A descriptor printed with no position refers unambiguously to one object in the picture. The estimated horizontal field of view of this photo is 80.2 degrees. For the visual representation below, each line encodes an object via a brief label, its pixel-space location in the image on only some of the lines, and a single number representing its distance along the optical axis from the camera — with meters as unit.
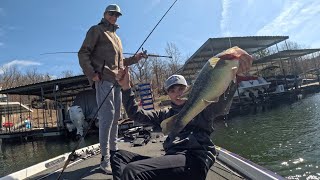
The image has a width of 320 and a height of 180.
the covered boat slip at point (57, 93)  15.27
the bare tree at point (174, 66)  32.30
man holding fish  1.43
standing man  2.43
